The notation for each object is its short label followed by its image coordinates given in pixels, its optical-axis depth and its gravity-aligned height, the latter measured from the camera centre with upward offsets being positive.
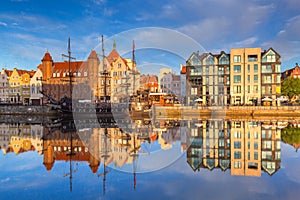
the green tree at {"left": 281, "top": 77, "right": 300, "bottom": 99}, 56.56 +2.82
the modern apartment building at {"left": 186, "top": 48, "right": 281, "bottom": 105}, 54.09 +4.92
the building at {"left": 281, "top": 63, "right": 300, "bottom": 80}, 74.86 +8.19
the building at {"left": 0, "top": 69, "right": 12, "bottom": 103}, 72.50 +3.48
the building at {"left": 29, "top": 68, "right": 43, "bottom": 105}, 69.88 +2.90
